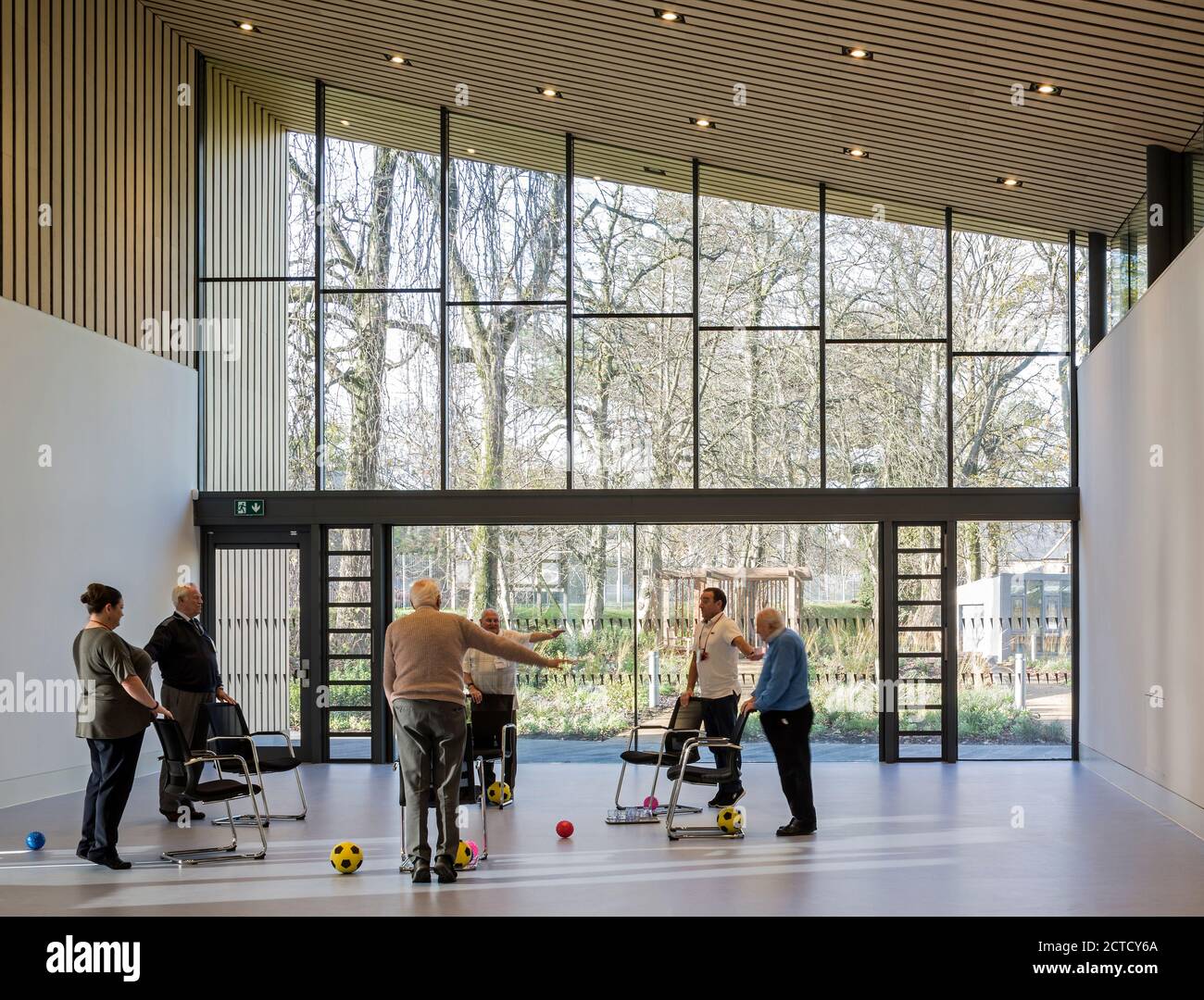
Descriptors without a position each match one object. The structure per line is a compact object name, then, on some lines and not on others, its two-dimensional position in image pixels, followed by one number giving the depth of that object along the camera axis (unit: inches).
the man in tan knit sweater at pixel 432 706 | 252.2
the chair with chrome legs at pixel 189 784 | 277.1
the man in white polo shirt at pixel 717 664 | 345.4
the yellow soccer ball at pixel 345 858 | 262.5
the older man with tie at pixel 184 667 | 319.0
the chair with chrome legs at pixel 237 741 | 318.3
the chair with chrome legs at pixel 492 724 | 326.0
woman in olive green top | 269.9
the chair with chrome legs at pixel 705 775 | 305.9
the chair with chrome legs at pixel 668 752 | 323.9
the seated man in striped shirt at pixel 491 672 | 384.2
